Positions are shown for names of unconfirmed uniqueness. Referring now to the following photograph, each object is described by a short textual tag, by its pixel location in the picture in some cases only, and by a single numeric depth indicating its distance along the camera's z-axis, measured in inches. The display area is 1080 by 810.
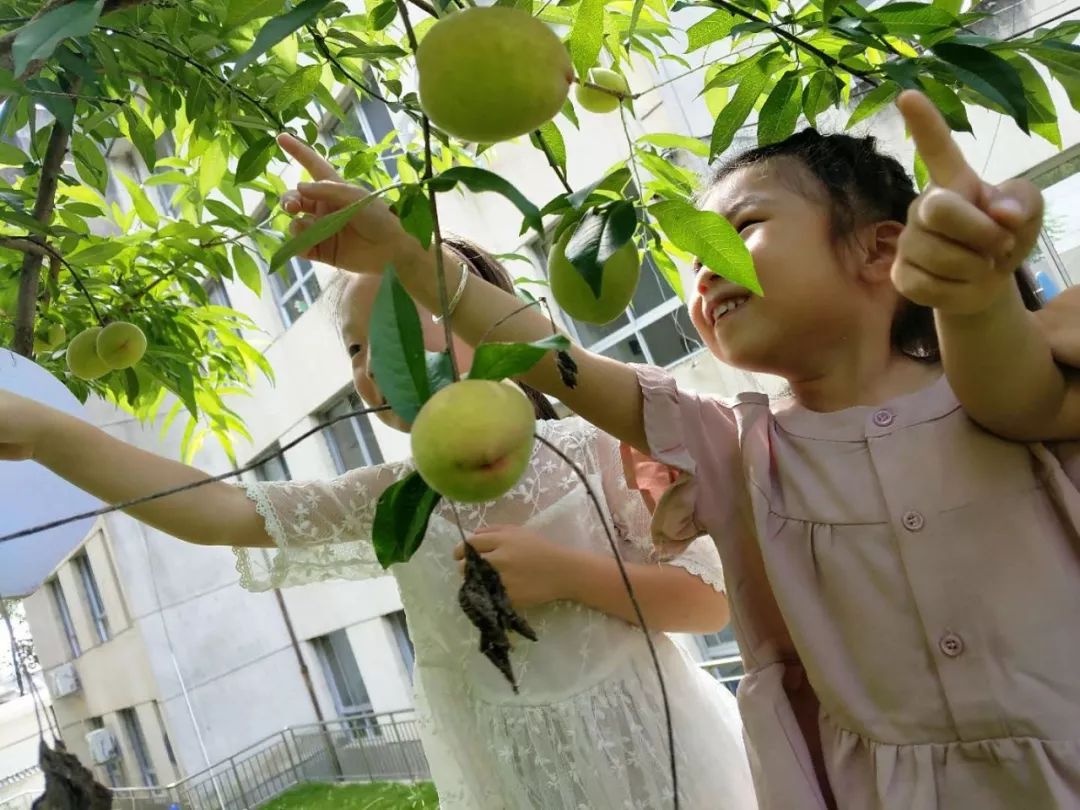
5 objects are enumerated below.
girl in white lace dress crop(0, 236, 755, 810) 34.9
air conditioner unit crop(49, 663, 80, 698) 265.4
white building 201.5
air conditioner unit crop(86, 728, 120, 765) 231.7
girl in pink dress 23.3
